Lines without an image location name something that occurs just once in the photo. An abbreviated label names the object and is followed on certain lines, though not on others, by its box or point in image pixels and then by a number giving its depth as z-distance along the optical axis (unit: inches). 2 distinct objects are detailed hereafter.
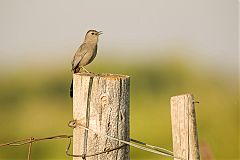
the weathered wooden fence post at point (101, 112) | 338.6
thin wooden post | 346.0
